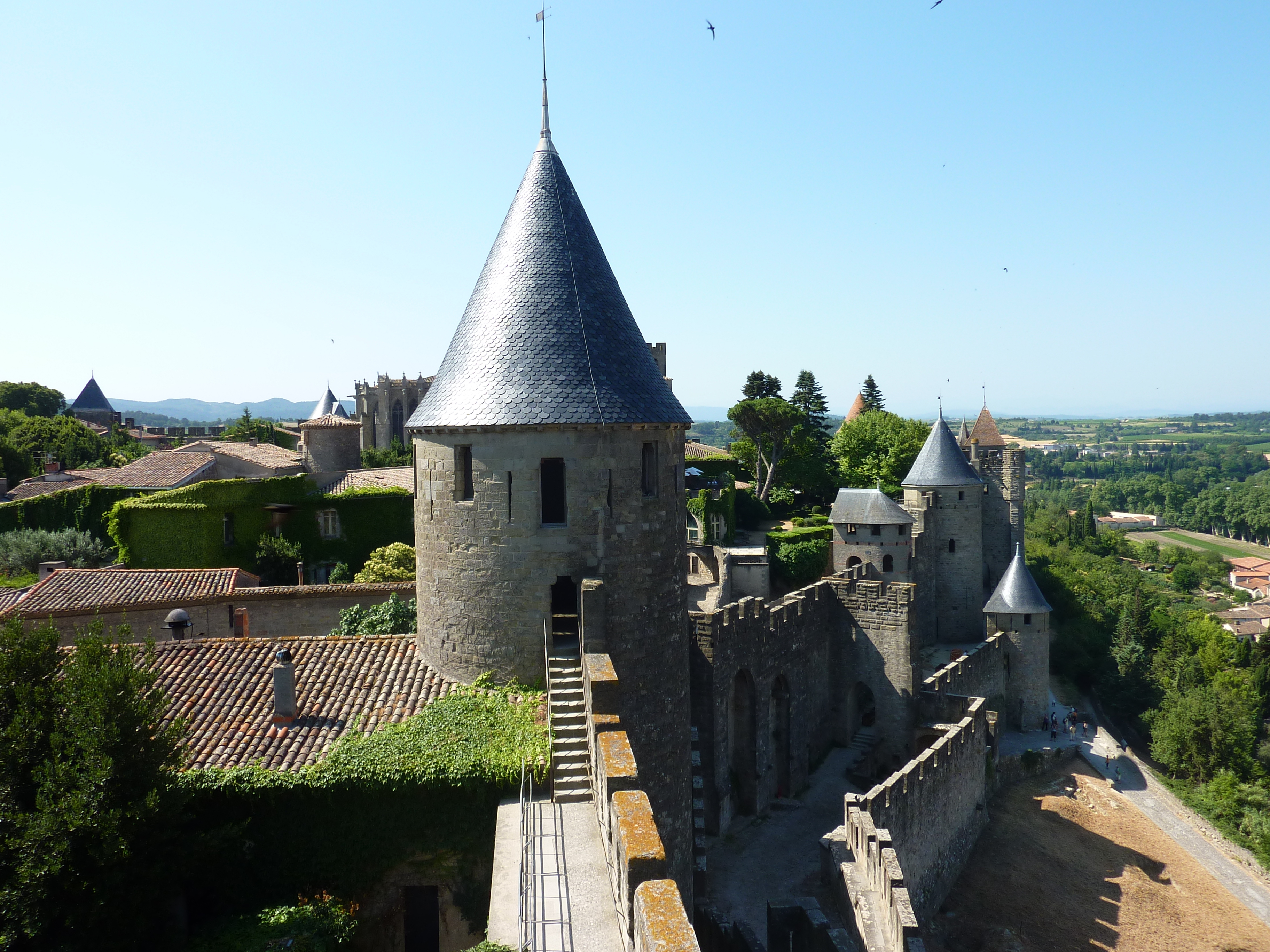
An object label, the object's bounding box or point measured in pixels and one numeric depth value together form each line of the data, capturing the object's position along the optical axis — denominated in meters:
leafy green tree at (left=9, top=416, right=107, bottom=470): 55.34
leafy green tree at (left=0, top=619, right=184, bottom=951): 9.67
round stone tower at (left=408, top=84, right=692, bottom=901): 13.72
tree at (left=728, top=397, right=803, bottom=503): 57.09
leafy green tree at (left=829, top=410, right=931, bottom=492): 56.84
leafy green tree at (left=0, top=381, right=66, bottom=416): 78.81
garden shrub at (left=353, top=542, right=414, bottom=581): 30.66
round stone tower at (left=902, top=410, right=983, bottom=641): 40.62
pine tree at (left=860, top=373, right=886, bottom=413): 82.25
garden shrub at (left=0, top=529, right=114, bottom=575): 32.56
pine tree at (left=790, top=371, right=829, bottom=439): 69.69
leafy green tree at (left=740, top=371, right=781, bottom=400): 66.19
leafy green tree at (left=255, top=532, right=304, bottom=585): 33.56
